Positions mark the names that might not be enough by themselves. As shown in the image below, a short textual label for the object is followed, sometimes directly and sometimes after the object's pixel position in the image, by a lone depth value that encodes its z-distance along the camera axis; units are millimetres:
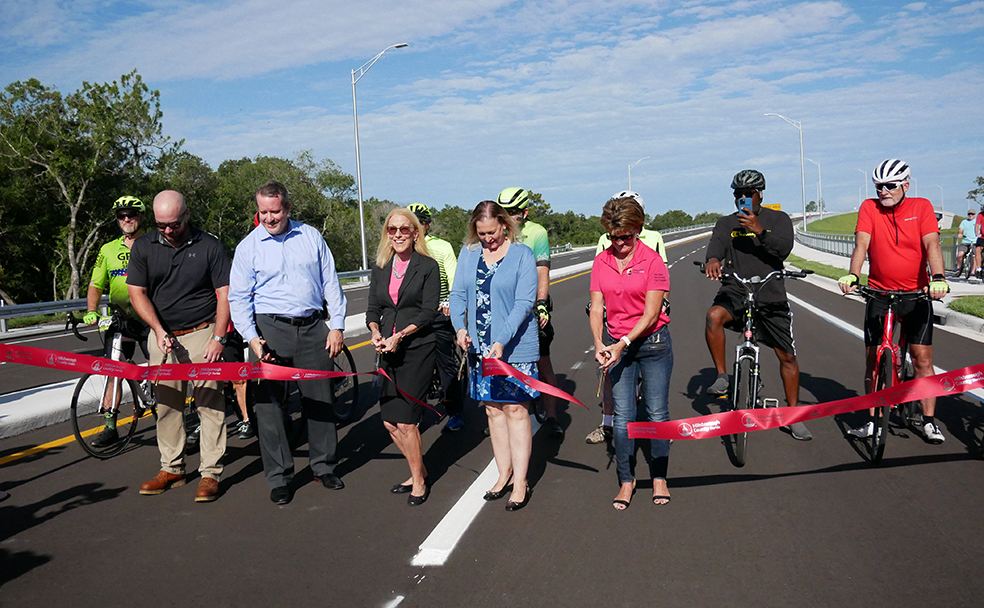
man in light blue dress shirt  5312
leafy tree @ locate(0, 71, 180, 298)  36781
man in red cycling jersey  5879
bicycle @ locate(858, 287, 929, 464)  5473
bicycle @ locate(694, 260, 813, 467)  5965
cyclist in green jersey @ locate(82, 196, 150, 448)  6555
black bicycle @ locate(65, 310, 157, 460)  6332
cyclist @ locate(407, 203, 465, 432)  6355
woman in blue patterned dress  4840
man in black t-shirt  6305
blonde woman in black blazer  5195
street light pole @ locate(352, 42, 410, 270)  34375
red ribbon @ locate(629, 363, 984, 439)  5059
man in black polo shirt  5414
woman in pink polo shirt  4707
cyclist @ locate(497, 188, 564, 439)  6032
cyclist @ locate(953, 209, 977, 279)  20250
